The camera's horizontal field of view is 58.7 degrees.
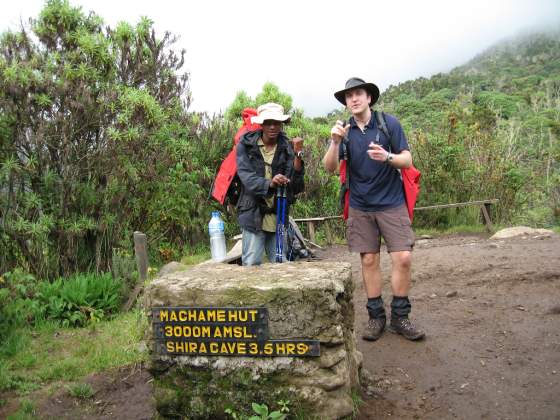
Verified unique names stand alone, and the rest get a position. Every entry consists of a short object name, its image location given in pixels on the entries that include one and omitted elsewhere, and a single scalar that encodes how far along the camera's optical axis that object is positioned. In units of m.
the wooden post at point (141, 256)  5.46
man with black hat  3.72
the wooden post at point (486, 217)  9.92
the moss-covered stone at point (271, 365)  2.69
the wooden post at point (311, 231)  9.54
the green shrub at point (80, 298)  4.85
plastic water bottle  6.24
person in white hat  3.77
